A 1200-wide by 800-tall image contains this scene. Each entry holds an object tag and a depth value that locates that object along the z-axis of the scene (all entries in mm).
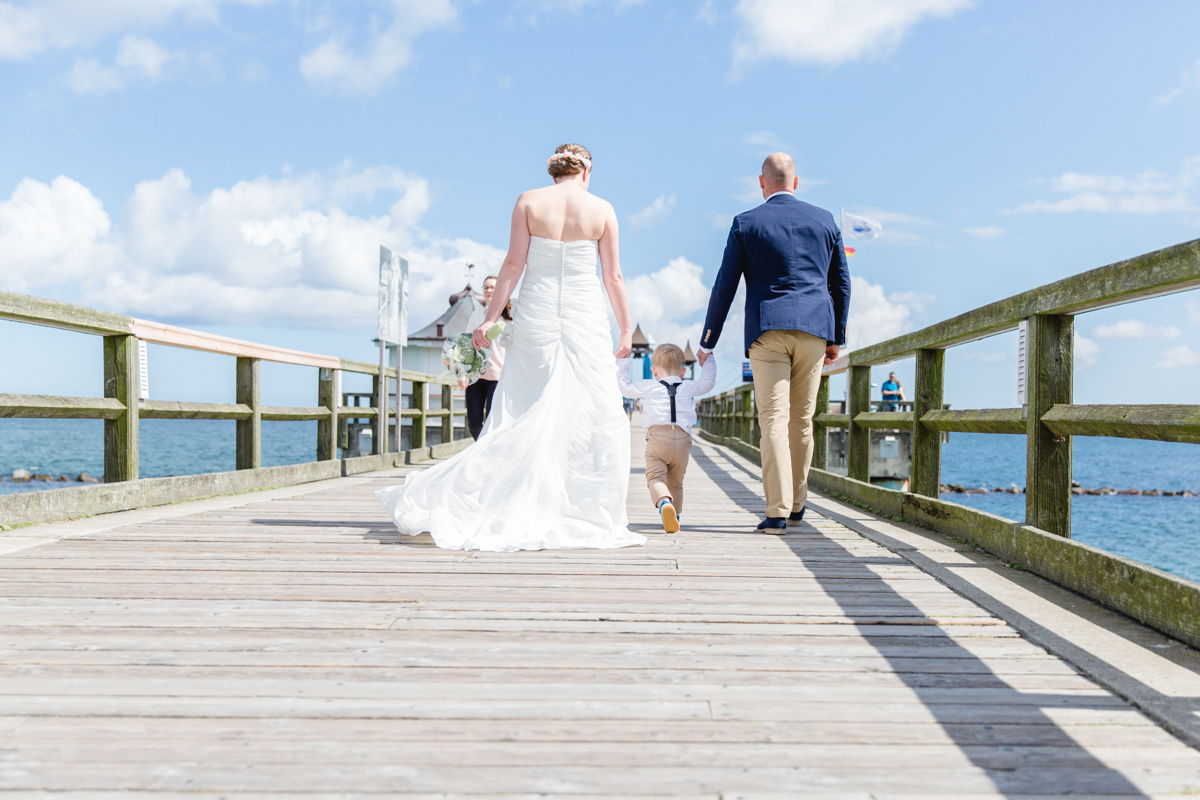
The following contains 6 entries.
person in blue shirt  27047
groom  4395
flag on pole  17328
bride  4086
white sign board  9883
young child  4637
